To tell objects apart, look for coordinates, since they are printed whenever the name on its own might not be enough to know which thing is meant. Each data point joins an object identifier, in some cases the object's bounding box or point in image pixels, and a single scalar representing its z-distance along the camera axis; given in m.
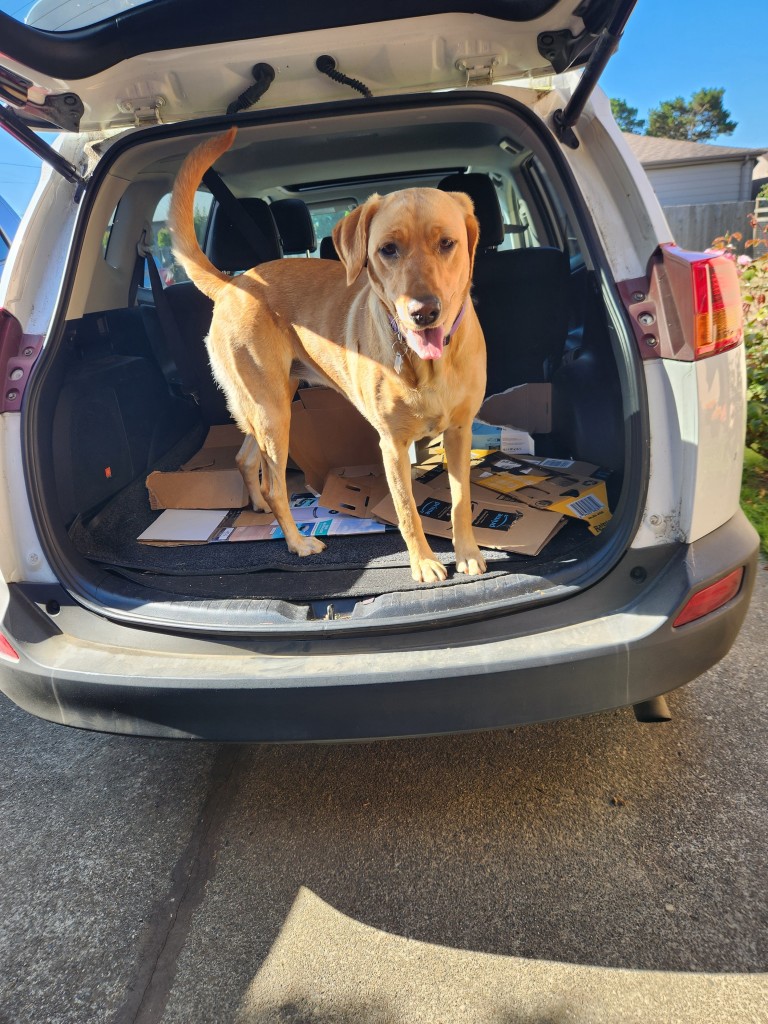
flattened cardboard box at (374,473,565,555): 2.12
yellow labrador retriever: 1.89
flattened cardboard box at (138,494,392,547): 2.54
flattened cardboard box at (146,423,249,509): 2.88
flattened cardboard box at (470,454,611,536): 2.22
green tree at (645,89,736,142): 49.22
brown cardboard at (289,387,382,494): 3.06
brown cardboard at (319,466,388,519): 2.72
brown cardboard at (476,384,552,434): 3.37
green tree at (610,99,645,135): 54.29
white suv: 1.52
